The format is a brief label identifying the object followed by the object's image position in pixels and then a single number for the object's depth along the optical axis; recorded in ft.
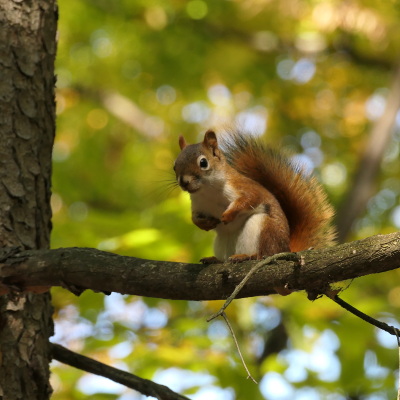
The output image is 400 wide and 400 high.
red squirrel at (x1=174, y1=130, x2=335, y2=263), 16.08
